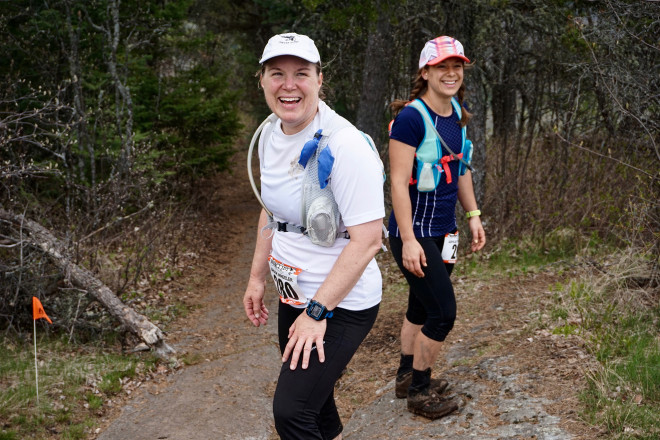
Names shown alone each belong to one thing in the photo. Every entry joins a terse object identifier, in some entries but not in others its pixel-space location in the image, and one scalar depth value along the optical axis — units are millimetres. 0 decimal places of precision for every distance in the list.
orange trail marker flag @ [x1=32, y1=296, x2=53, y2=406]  5062
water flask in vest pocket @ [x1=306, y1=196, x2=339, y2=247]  2525
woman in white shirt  2482
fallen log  6168
